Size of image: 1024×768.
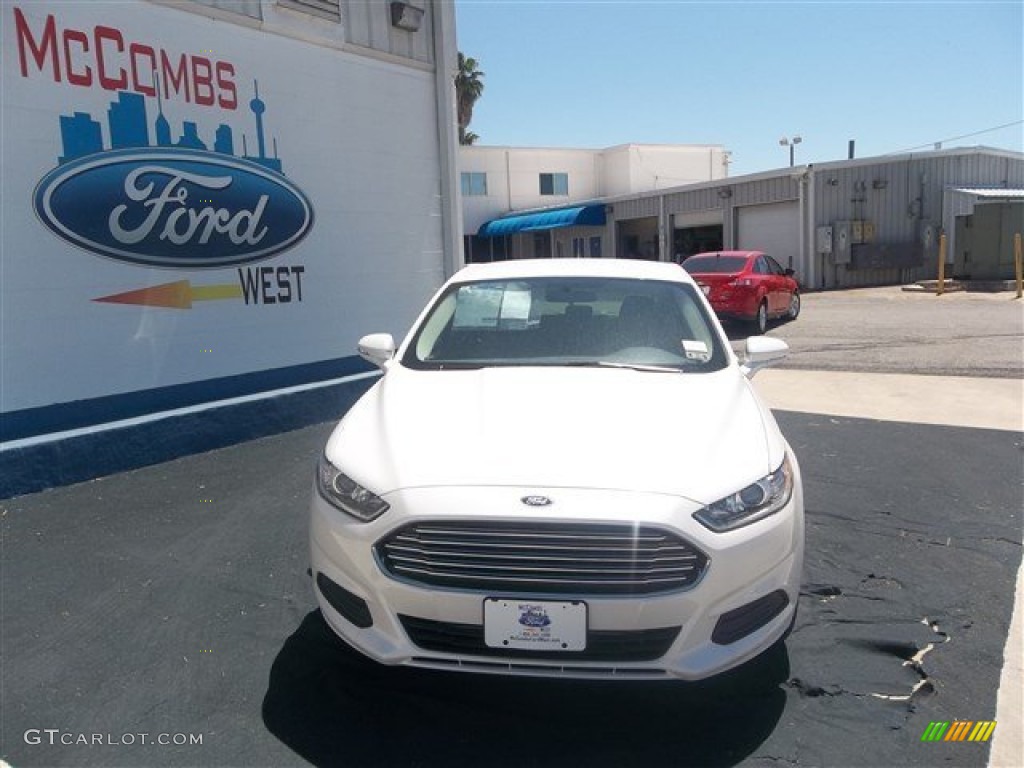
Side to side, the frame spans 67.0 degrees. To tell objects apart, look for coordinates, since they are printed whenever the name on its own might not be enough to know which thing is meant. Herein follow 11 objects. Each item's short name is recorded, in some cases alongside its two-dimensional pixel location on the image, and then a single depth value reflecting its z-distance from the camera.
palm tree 40.94
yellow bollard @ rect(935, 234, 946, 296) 20.45
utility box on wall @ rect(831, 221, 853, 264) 23.52
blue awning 32.44
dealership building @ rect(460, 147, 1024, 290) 21.25
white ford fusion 2.49
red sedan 14.00
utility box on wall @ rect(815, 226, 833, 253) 23.22
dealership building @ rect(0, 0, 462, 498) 5.54
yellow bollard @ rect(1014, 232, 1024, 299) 18.50
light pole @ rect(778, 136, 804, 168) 39.06
